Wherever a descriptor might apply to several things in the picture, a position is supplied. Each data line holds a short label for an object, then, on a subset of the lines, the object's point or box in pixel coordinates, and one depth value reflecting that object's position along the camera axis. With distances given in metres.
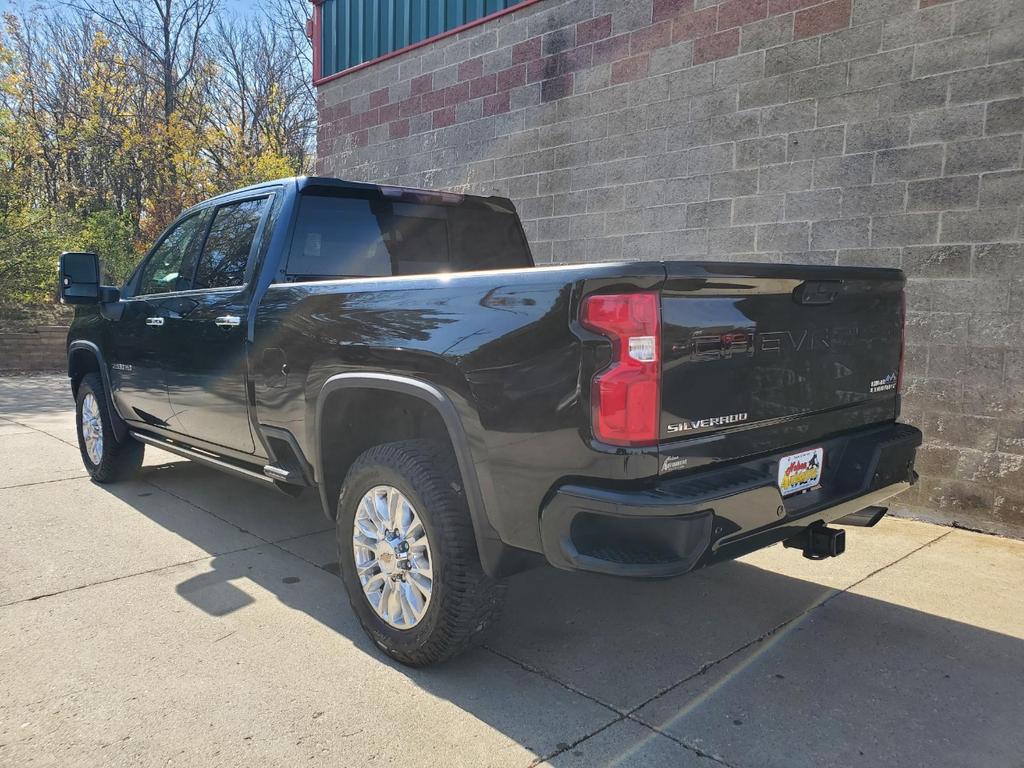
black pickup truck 2.32
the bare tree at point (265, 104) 23.48
